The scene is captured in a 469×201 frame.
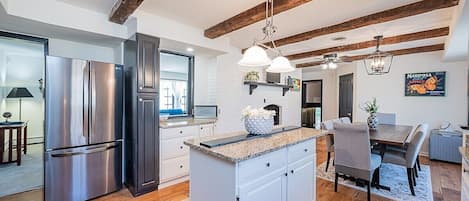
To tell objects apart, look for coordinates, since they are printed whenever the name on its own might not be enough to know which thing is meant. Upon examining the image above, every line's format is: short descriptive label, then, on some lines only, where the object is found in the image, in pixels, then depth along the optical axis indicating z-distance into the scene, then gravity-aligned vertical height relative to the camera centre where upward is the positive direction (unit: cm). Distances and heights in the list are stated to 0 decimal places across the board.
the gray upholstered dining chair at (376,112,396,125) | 431 -35
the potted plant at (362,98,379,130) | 364 -31
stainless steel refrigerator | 239 -35
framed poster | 453 +38
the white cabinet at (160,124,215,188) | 304 -79
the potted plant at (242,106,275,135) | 209 -20
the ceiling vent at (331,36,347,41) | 373 +111
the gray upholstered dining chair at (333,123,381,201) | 260 -66
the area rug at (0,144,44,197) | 288 -116
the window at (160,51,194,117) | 364 +29
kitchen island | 150 -55
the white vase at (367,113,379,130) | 364 -36
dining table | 271 -49
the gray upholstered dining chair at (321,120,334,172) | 354 -61
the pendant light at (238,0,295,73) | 212 +44
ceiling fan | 447 +87
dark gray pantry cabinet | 278 -19
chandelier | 327 +63
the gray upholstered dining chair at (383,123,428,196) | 276 -75
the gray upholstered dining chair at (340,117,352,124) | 390 -36
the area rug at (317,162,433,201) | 278 -121
